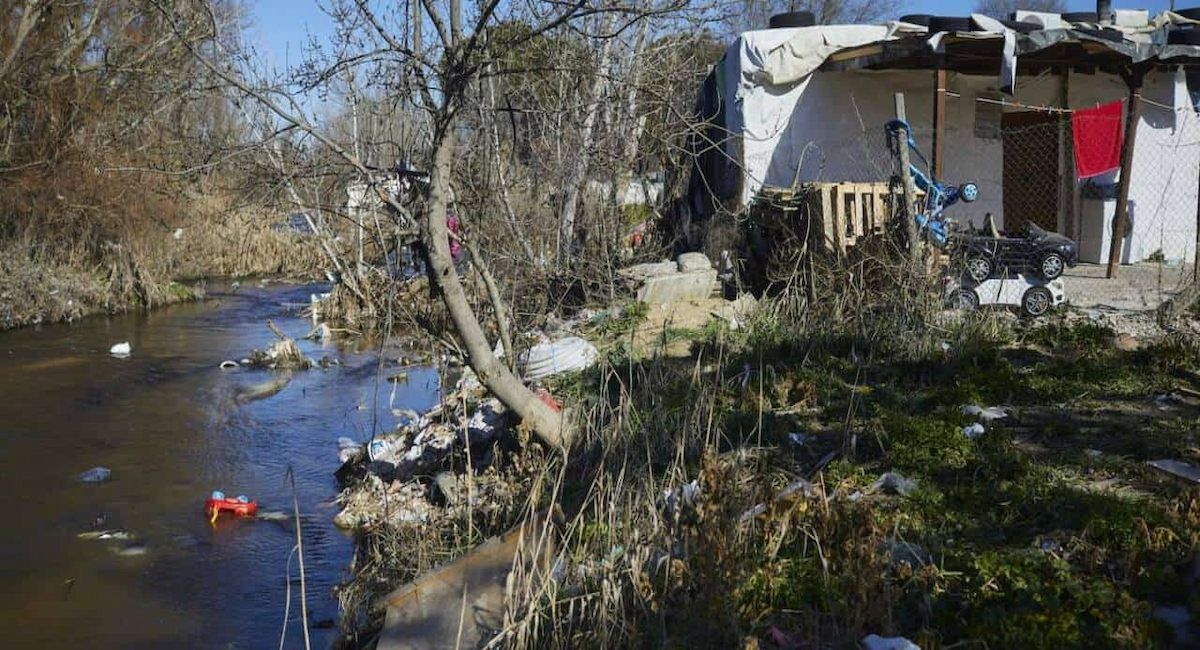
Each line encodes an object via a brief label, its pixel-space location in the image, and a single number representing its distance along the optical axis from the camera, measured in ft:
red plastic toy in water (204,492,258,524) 24.26
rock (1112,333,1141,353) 23.73
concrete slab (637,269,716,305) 35.78
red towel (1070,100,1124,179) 38.88
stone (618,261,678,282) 36.68
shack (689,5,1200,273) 39.73
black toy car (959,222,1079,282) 28.91
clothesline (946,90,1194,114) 36.35
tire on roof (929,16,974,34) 36.65
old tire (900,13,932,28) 38.96
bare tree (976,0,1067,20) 109.40
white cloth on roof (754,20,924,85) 39.81
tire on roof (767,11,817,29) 43.01
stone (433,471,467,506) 19.90
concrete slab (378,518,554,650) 14.30
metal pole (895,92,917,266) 24.36
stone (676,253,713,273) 37.24
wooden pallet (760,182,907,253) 30.09
